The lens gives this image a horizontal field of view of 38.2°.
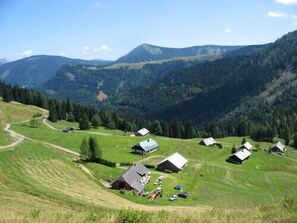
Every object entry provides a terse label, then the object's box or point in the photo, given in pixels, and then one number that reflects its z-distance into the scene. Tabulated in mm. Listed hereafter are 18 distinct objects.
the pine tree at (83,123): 158750
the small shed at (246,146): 151025
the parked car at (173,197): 75138
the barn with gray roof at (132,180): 78625
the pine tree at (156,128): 180625
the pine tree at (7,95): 181625
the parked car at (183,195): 78875
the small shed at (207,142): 155625
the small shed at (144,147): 121375
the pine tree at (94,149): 97062
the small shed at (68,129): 145250
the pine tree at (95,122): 169875
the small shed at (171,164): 103062
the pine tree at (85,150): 96375
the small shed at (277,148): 162375
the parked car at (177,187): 84725
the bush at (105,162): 94188
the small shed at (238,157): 130125
